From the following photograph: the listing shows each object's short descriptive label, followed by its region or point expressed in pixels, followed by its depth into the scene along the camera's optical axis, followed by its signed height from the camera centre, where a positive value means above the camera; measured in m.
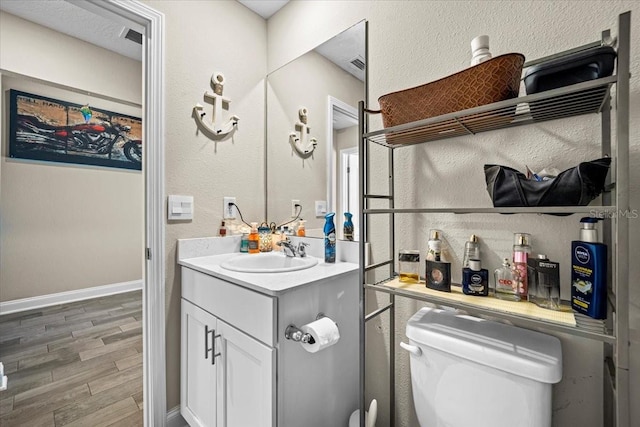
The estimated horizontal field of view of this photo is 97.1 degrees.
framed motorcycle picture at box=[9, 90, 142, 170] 2.74 +0.87
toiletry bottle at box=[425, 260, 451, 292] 0.91 -0.21
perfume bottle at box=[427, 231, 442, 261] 0.96 -0.13
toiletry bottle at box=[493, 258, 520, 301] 0.84 -0.22
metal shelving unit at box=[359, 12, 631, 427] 0.56 +0.06
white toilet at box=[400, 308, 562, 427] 0.72 -0.45
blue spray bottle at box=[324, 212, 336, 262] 1.36 -0.14
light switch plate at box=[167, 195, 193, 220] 1.41 +0.03
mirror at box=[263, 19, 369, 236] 1.31 +0.50
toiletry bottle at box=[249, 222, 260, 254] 1.64 -0.17
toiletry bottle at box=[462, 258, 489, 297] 0.86 -0.21
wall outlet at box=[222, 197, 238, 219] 1.65 +0.02
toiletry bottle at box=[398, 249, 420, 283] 1.06 -0.20
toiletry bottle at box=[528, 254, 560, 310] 0.76 -0.20
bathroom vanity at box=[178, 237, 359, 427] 0.95 -0.52
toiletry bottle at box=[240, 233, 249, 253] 1.67 -0.18
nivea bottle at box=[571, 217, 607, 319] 0.66 -0.15
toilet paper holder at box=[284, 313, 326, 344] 0.93 -0.41
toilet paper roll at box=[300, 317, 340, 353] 0.92 -0.40
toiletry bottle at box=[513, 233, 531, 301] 0.83 -0.15
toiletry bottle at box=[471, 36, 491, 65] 0.84 +0.48
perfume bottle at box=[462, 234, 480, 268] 0.95 -0.13
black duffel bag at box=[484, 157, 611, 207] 0.66 +0.06
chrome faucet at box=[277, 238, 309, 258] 1.49 -0.19
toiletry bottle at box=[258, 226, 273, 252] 1.70 -0.16
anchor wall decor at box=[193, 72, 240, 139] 1.56 +0.58
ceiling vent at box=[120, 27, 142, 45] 2.52 +1.64
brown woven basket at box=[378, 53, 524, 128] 0.76 +0.36
